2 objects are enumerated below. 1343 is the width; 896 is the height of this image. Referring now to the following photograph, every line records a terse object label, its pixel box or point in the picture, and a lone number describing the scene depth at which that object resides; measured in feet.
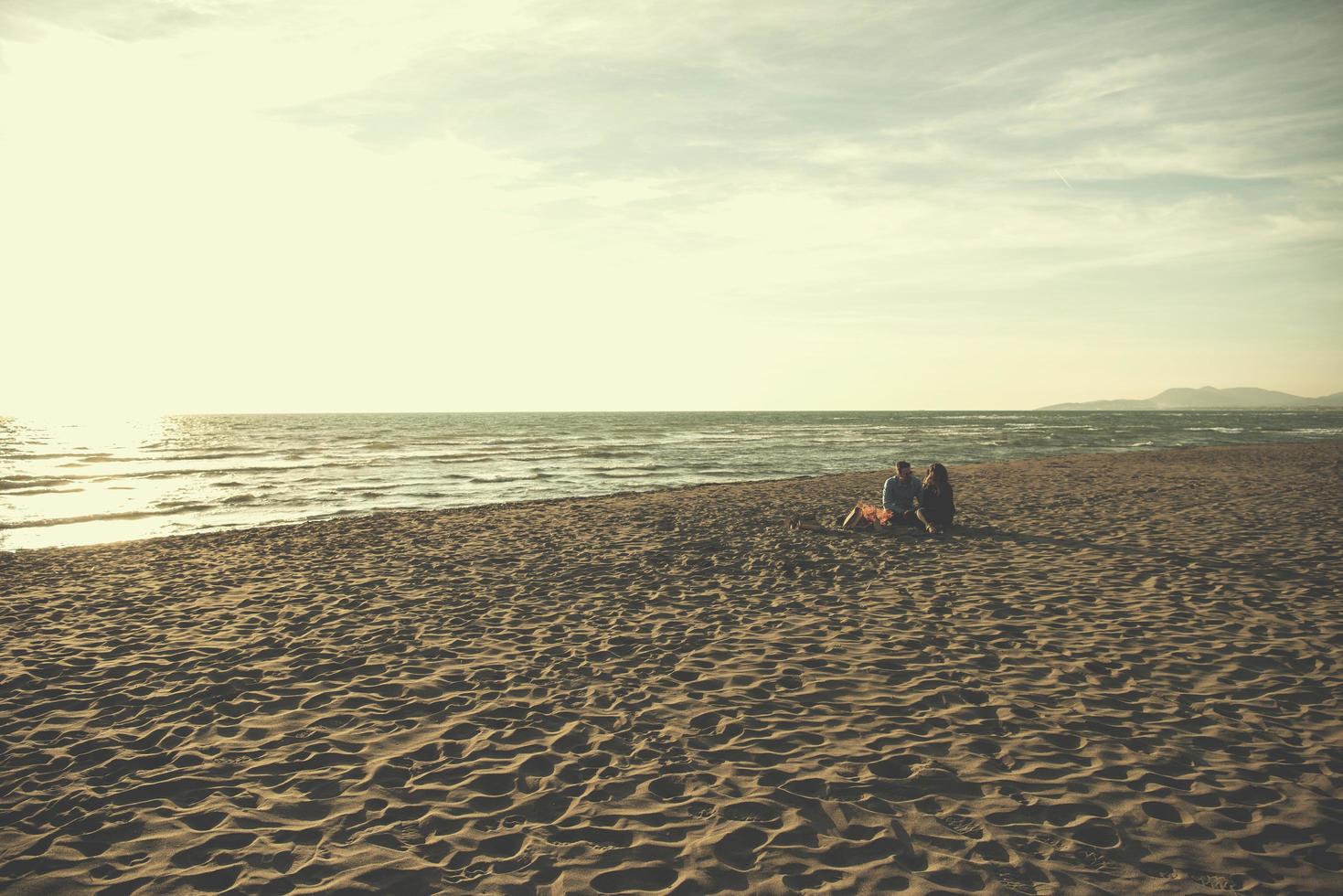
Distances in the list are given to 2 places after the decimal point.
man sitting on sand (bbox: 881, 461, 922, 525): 46.34
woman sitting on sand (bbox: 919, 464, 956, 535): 45.93
